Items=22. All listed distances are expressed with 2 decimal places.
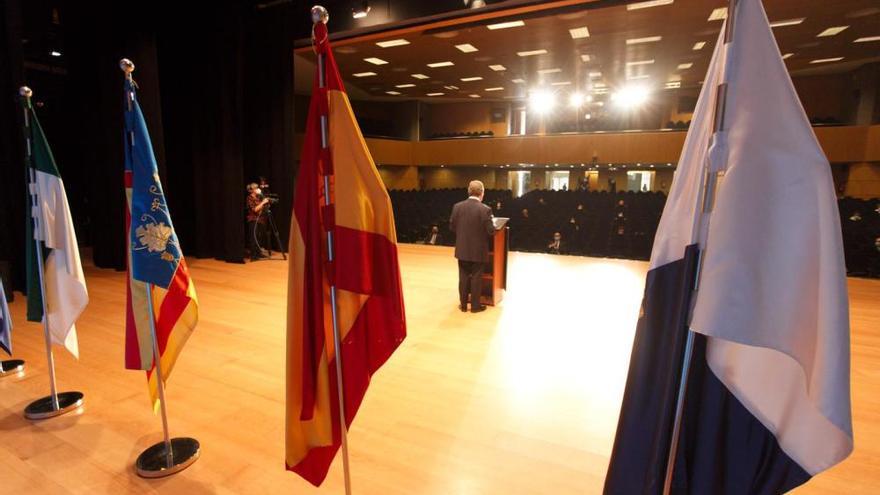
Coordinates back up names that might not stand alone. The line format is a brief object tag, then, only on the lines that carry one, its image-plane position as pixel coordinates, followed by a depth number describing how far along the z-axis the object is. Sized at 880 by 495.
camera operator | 7.91
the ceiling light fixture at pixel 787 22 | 7.98
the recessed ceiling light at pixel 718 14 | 7.32
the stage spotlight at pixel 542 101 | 15.58
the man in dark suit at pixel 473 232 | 4.74
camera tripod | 8.20
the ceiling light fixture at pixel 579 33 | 8.56
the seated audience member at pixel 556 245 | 9.43
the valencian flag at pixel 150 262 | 2.14
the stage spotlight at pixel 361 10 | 6.09
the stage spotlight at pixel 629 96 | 14.26
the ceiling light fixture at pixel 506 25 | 8.09
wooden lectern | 5.23
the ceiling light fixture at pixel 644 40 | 9.16
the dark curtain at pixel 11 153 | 5.14
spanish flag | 1.62
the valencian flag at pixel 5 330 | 2.95
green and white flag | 2.68
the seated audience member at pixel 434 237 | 10.74
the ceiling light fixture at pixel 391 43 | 9.26
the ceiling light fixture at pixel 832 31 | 8.74
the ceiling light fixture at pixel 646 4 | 6.76
